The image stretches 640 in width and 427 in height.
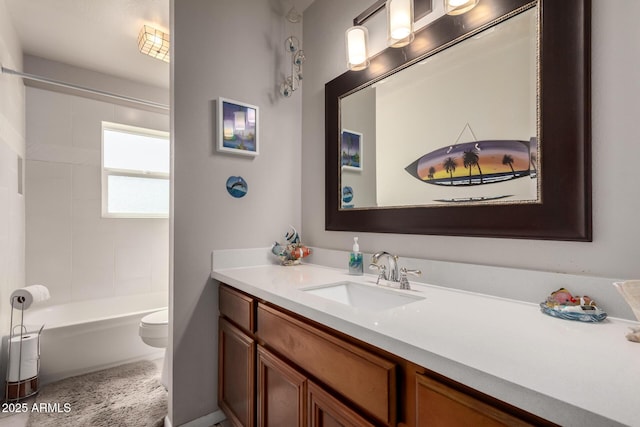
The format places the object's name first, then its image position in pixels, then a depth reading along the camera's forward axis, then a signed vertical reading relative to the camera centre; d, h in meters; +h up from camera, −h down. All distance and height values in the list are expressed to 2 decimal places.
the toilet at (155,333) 2.15 -0.89
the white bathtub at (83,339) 2.11 -0.96
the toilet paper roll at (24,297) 1.97 -0.57
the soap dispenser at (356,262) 1.48 -0.25
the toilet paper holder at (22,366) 1.86 -0.99
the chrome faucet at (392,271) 1.19 -0.25
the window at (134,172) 2.98 +0.45
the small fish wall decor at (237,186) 1.75 +0.16
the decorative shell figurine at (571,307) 0.77 -0.26
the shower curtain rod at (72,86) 2.01 +1.03
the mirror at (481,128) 0.87 +0.32
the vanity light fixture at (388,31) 1.24 +0.84
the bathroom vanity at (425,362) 0.48 -0.31
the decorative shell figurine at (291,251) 1.80 -0.24
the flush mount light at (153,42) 2.22 +1.33
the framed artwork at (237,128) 1.69 +0.51
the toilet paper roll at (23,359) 1.87 -0.94
